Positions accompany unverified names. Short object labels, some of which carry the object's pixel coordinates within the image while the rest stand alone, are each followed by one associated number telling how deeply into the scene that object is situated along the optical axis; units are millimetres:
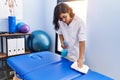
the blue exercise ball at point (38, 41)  2699
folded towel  1426
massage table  1314
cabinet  2445
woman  1633
